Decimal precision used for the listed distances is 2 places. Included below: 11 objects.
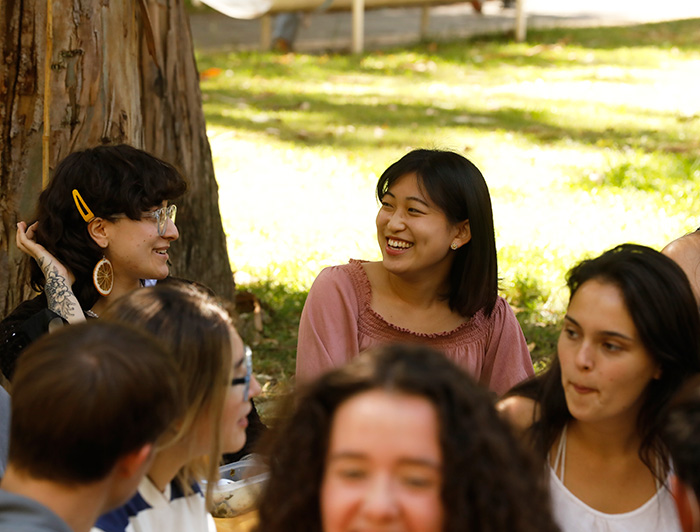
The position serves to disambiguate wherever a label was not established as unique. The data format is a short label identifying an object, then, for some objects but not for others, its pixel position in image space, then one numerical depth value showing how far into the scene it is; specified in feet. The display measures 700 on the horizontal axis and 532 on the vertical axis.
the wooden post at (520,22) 89.96
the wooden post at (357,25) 83.15
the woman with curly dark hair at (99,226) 21.31
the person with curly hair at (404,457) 10.14
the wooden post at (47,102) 23.95
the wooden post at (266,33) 85.25
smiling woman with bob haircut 22.59
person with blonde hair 14.47
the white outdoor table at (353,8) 62.78
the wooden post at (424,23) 93.45
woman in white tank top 15.80
